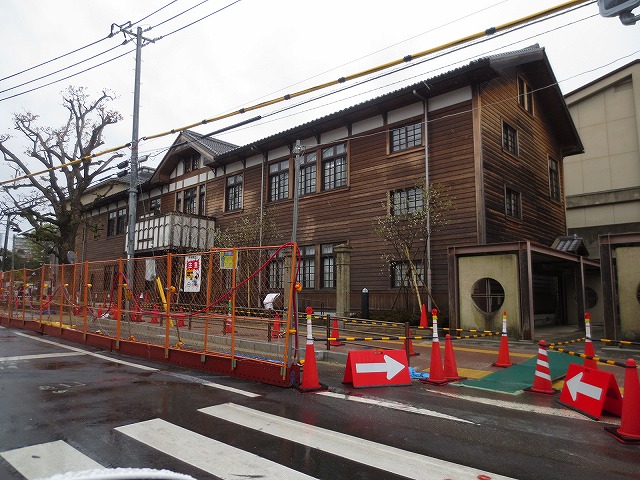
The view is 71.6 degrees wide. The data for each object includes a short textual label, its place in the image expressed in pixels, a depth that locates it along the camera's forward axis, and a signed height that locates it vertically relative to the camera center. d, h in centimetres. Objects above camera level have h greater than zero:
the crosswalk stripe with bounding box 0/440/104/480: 389 -162
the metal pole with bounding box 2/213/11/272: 3401 +417
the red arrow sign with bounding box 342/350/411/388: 777 -146
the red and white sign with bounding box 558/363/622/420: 599 -148
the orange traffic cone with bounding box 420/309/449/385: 789 -146
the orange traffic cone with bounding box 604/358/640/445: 508 -140
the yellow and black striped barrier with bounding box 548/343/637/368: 565 -99
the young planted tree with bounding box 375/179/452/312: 1629 +229
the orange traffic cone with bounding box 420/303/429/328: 1415 -105
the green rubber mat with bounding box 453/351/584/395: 761 -168
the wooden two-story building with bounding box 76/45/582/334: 1633 +495
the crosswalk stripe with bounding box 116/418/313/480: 391 -164
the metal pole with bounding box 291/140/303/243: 1660 +441
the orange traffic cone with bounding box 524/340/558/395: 720 -146
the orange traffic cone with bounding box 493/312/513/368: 921 -142
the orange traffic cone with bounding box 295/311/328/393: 719 -142
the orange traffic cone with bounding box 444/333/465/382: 823 -147
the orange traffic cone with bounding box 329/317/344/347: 1164 -130
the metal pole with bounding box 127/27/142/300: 1652 +499
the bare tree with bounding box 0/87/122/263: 2623 +699
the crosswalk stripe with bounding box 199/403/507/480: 402 -167
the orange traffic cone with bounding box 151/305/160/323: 1095 -78
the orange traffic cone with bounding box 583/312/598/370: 768 -107
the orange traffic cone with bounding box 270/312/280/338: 741 -98
